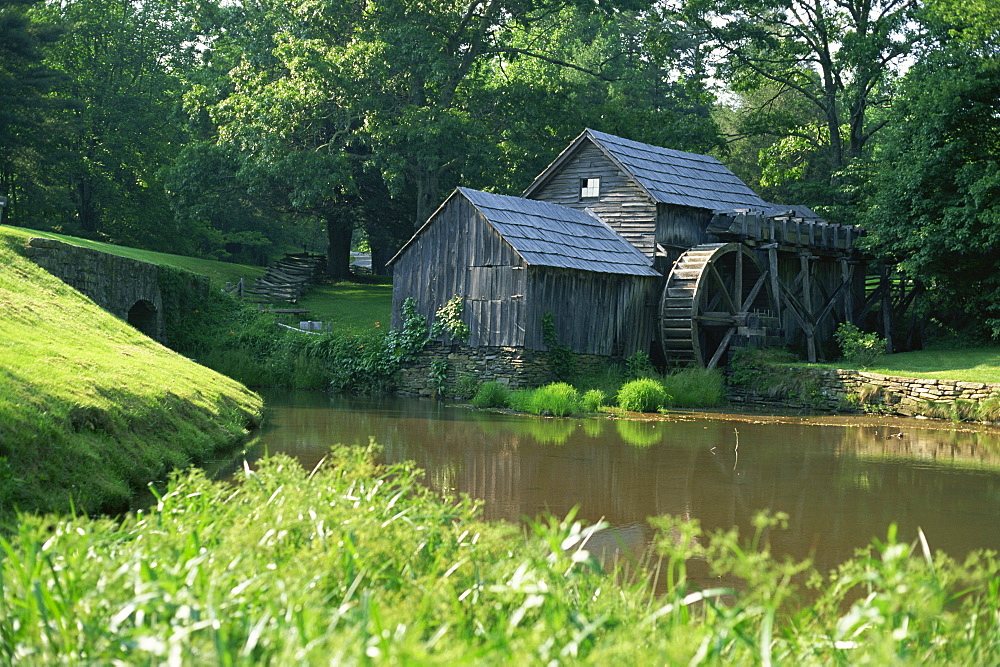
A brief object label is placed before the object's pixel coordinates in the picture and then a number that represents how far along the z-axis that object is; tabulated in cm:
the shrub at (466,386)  2408
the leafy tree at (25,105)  3700
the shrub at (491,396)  2222
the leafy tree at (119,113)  4428
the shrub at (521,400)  2128
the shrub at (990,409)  1977
